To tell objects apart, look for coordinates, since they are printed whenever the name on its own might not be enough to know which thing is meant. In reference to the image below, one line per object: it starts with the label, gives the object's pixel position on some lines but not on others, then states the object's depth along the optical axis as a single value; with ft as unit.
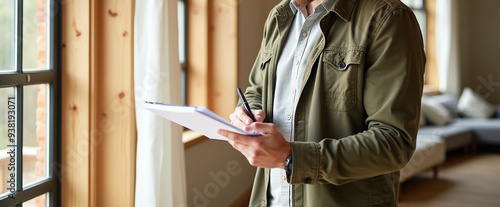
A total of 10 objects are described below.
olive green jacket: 4.90
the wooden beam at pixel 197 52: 14.33
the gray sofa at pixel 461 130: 24.75
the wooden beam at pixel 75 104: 8.67
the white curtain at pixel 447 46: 30.96
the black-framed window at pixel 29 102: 7.60
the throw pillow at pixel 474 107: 29.07
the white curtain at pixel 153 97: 9.26
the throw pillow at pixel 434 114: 26.37
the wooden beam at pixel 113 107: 9.09
